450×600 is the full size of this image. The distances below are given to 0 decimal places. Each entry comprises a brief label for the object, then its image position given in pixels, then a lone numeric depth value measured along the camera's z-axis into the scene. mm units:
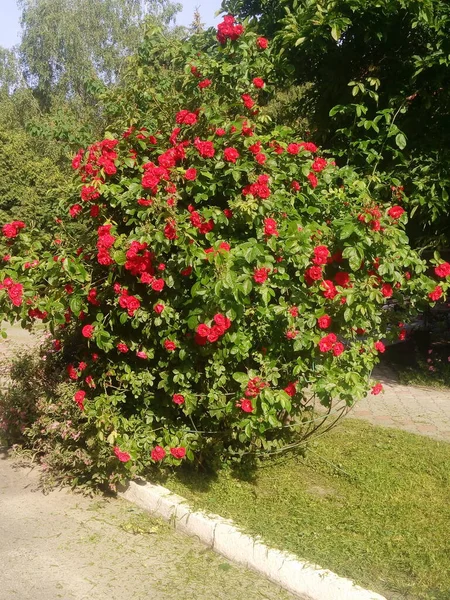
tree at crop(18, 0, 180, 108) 27312
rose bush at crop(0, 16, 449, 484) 3881
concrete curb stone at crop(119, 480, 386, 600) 3299
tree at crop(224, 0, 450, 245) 5816
